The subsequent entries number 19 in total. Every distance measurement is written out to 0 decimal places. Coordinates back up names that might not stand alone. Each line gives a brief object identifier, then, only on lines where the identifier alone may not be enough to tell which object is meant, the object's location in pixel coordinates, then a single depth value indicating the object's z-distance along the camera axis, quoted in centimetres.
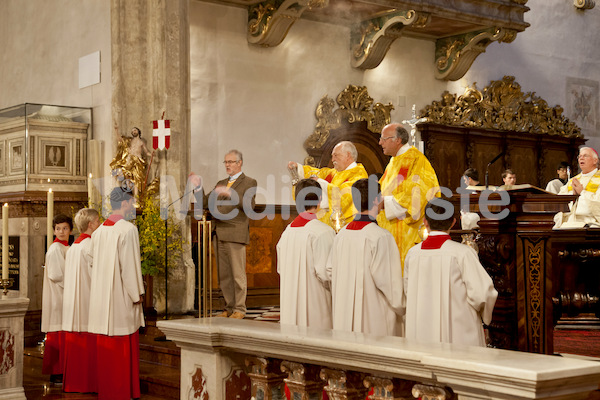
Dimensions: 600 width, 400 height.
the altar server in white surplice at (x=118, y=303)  680
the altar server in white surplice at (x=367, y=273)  553
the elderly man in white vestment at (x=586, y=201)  980
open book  571
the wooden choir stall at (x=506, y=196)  543
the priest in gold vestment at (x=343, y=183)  756
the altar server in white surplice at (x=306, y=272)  623
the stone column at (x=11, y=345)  661
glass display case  1070
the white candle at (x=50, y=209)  736
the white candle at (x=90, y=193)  1015
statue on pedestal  1001
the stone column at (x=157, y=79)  1001
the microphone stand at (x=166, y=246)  905
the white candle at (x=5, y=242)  593
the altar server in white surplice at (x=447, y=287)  477
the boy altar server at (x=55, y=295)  817
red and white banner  959
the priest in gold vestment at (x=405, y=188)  693
